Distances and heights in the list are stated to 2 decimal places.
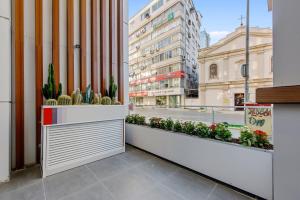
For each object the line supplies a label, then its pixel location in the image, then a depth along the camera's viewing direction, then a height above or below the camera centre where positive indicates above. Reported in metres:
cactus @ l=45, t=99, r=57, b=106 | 2.99 -0.05
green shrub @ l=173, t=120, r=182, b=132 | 3.25 -0.58
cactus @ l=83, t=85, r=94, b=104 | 3.59 +0.08
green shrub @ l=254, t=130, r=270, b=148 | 2.20 -0.58
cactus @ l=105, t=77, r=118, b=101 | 4.27 +0.24
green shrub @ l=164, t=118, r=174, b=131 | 3.46 -0.56
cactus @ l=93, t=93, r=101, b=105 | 3.71 -0.01
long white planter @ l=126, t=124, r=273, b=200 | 2.04 -0.96
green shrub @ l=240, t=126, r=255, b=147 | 2.26 -0.57
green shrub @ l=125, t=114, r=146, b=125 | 4.35 -0.58
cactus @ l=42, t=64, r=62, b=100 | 3.13 +0.24
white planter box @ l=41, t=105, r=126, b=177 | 2.73 -0.73
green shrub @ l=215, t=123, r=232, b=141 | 2.55 -0.56
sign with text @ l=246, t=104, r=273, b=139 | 3.56 -0.44
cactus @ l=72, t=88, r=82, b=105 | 3.35 +0.03
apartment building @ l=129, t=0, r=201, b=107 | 16.39 +5.54
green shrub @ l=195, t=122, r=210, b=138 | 2.77 -0.57
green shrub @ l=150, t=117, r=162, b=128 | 3.78 -0.56
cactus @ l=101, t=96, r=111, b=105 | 3.86 -0.04
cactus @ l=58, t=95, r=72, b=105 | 3.14 -0.01
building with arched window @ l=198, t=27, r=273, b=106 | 9.46 +2.27
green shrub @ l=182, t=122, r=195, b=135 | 3.00 -0.56
